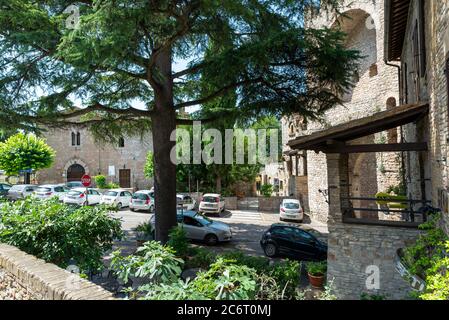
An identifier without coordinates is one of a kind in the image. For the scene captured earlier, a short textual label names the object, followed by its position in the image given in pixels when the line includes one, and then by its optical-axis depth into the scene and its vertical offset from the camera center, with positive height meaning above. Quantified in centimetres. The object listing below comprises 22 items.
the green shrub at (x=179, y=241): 1009 -236
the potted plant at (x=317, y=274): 812 -286
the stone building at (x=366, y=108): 1480 +332
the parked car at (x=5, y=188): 2403 -117
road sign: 1708 -42
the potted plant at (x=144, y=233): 1270 -270
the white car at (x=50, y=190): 2185 -129
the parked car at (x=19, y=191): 2375 -137
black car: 1097 -278
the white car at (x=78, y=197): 2068 -167
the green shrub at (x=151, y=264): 358 -116
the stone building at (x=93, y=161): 3381 +131
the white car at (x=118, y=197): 2170 -181
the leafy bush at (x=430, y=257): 336 -136
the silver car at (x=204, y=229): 1331 -260
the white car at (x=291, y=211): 1867 -257
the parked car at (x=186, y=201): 2067 -218
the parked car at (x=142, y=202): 2112 -211
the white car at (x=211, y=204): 2058 -227
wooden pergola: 650 +55
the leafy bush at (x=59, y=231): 563 -114
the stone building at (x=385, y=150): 566 -11
